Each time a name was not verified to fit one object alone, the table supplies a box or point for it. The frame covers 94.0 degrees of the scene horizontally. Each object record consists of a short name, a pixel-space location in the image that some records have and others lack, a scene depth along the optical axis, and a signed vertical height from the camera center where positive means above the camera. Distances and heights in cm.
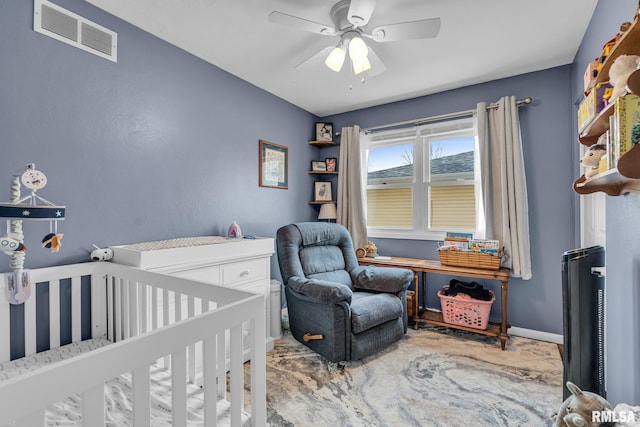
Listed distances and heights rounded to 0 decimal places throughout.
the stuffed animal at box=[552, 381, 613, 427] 105 -72
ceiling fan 165 +111
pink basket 260 -86
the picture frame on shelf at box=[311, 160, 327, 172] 378 +62
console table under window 252 -53
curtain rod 269 +102
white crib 61 -42
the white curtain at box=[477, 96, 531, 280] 263 +29
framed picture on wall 310 +54
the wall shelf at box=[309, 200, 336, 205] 375 +16
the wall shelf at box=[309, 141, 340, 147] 374 +91
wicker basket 260 -40
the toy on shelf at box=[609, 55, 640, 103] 101 +50
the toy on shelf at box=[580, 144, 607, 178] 128 +25
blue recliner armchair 213 -65
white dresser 175 -29
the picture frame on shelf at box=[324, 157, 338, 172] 380 +65
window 309 +39
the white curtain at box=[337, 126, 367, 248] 352 +32
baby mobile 136 -6
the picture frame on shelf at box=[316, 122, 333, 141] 377 +105
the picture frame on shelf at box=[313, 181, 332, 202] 381 +31
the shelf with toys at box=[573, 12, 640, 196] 92 +36
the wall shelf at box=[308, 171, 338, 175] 376 +53
